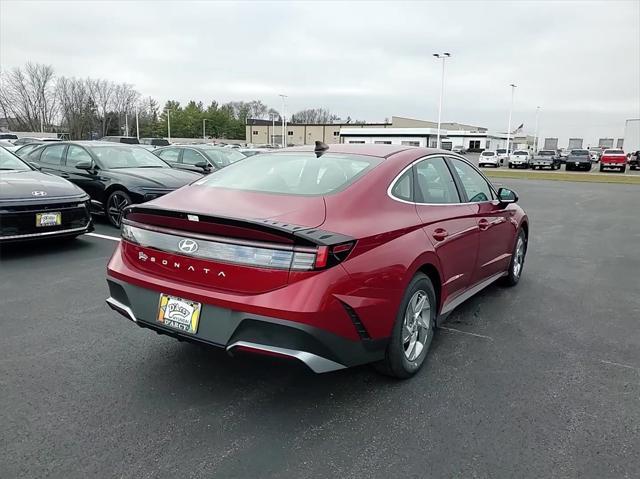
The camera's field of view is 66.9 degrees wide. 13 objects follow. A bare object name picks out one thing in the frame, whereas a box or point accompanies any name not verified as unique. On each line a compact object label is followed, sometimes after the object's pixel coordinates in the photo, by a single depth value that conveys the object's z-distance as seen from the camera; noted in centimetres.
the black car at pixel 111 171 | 823
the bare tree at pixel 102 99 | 9175
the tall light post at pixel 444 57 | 4325
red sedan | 257
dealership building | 7705
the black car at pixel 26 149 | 1039
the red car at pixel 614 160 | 3734
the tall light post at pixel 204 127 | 10530
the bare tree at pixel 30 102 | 8156
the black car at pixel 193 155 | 1245
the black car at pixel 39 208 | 605
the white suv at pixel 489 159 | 4450
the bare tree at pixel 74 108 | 8650
